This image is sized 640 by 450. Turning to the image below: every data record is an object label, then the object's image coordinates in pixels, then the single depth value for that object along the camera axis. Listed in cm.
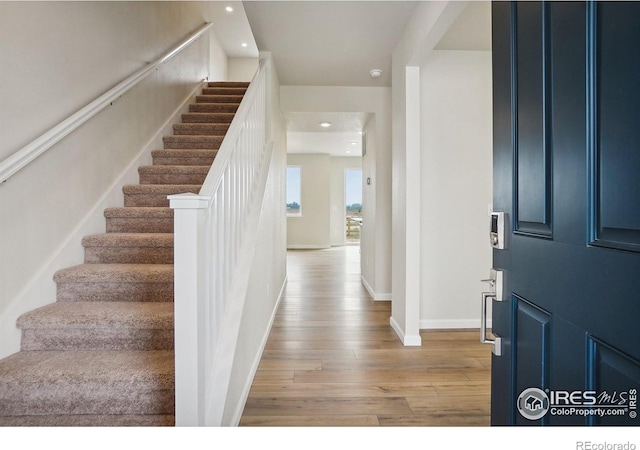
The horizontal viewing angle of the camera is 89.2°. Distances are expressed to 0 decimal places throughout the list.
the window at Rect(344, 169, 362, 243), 1016
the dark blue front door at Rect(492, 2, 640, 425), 59
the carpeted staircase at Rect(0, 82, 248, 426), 148
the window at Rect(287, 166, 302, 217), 950
